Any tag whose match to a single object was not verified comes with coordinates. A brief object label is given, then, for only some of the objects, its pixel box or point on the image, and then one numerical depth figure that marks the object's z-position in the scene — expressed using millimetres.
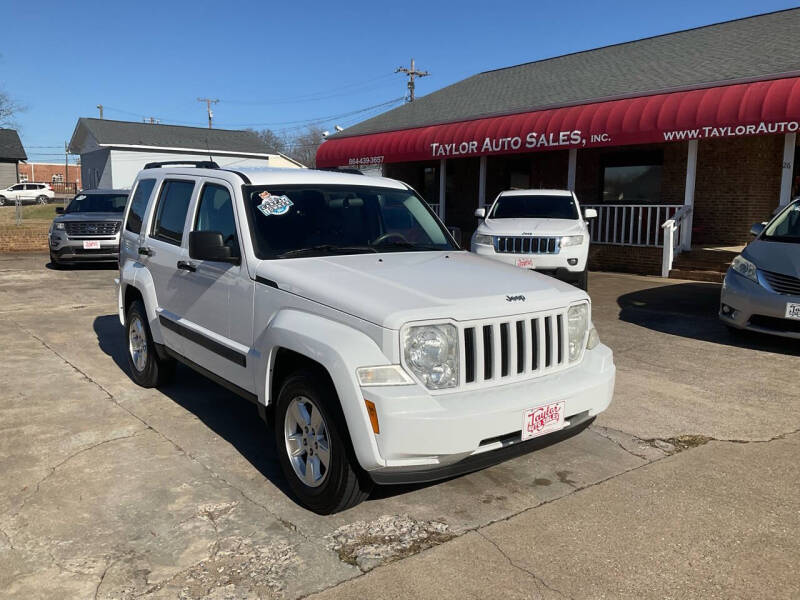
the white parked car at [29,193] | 46938
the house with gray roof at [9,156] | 50281
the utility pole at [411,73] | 51531
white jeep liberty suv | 3188
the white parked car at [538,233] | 10453
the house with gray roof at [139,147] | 37500
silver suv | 14320
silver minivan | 7027
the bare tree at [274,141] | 93250
